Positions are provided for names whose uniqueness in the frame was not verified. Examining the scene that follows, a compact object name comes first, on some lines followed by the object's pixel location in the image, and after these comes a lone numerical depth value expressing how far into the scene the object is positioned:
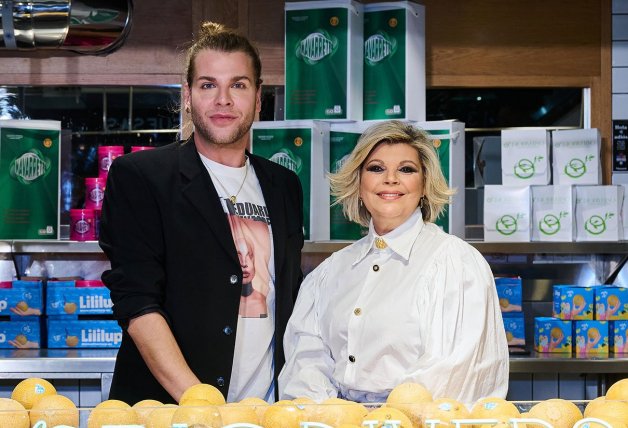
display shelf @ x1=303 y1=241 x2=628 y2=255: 3.76
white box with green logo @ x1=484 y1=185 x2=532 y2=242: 3.77
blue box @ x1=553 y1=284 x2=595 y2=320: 3.77
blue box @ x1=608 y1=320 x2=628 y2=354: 3.77
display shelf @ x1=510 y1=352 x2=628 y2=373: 3.62
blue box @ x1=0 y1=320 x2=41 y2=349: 3.79
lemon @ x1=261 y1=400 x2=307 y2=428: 1.27
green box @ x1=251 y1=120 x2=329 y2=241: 3.61
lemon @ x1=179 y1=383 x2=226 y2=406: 1.44
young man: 2.23
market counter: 3.57
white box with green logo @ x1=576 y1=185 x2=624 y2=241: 3.77
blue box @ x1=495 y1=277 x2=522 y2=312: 3.80
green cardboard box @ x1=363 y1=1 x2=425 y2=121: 3.72
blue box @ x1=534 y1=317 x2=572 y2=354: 3.77
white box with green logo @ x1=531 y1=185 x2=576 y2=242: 3.76
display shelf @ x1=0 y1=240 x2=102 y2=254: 3.73
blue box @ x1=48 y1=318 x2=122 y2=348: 3.79
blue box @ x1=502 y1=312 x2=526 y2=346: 3.82
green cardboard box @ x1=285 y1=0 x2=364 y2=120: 3.70
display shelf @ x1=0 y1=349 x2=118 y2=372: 3.56
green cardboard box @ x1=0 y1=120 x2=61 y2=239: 3.69
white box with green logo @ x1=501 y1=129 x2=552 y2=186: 3.79
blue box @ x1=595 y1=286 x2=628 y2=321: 3.77
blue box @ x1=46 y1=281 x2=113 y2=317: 3.79
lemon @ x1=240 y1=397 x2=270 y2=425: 1.30
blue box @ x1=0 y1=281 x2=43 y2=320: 3.77
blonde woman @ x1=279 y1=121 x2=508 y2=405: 1.97
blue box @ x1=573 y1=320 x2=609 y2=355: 3.76
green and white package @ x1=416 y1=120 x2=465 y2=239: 3.62
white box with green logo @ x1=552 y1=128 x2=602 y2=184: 3.78
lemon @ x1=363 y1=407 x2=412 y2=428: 1.24
